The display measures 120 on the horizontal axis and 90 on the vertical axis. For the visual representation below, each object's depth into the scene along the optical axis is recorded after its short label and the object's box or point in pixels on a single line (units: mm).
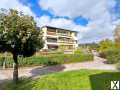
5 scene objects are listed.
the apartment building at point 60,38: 21745
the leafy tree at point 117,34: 9669
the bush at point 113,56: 10767
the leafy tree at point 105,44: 16942
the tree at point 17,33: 4462
